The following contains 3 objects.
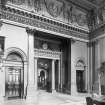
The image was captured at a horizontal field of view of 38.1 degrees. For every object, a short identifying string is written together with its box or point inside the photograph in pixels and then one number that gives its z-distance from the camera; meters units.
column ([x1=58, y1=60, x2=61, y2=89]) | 15.50
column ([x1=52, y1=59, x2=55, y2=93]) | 14.82
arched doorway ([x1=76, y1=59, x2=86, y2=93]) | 15.71
